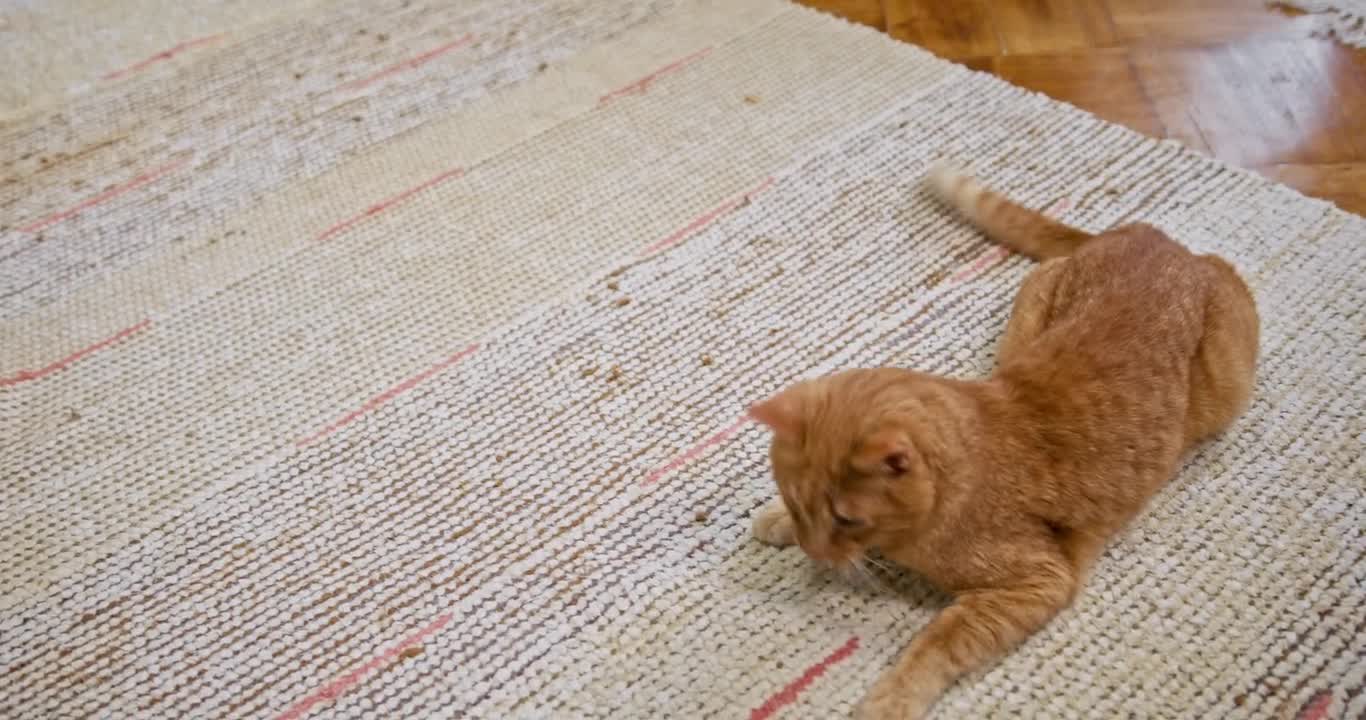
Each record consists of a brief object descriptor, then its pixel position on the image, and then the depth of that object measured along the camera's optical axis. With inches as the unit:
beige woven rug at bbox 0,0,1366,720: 33.1
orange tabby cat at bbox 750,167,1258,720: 29.4
